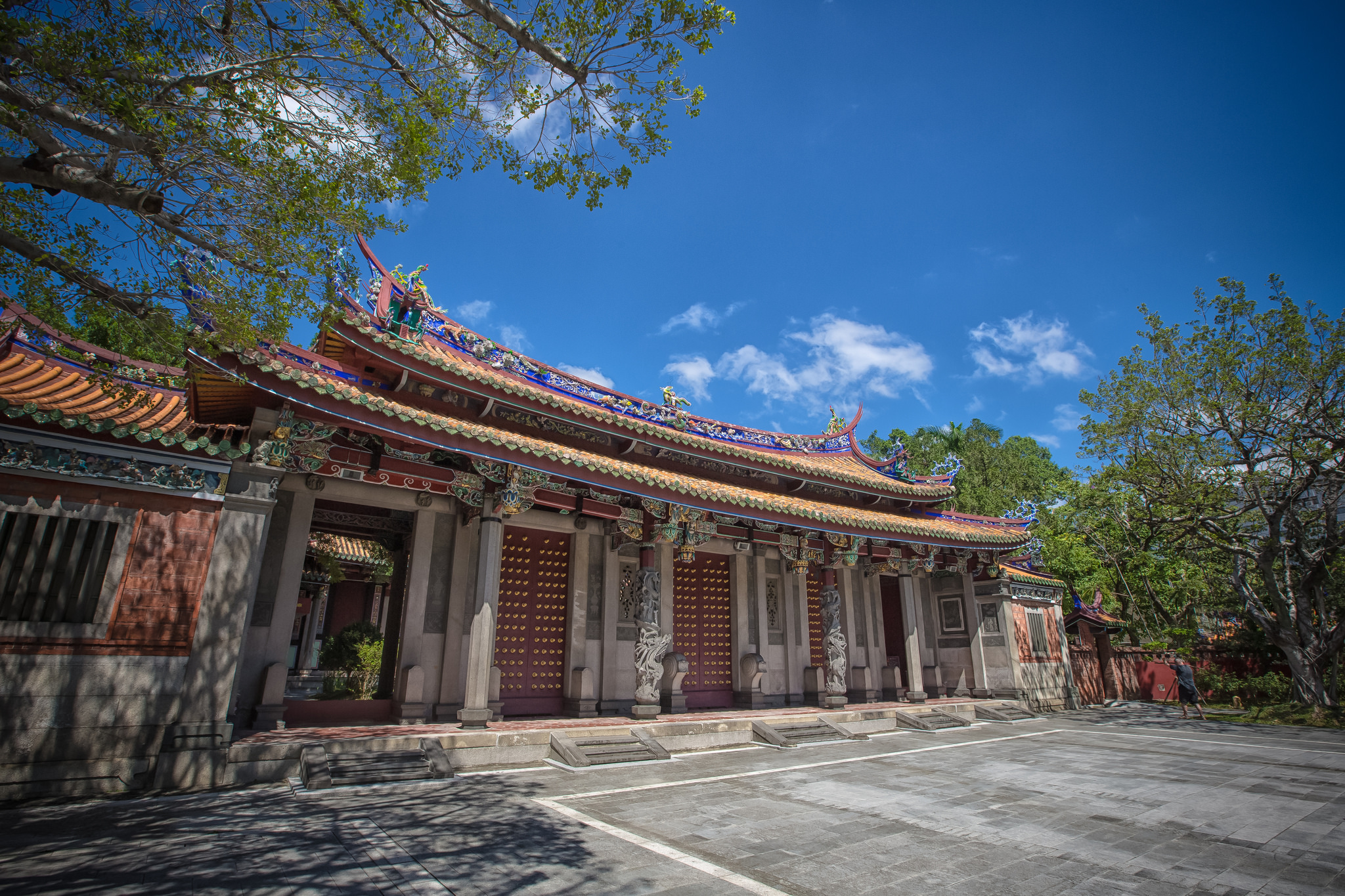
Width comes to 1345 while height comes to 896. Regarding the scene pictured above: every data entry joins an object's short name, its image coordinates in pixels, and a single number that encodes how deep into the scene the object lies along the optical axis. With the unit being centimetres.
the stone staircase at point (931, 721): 1259
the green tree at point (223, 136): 409
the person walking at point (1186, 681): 1558
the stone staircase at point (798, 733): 1062
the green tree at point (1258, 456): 1486
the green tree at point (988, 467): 3609
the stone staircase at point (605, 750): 824
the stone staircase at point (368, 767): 640
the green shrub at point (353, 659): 1390
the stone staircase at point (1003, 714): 1438
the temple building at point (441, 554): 615
